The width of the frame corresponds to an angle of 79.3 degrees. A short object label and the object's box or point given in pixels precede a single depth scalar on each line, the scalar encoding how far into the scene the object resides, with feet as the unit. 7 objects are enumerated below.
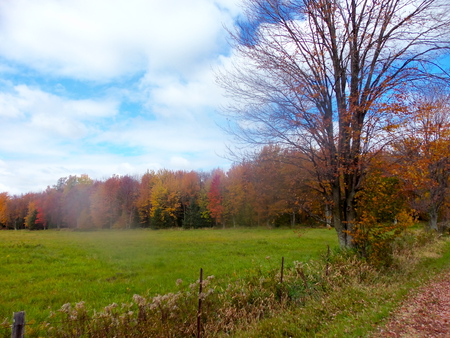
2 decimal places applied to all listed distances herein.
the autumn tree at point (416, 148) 27.32
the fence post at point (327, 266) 25.38
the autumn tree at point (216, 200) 154.40
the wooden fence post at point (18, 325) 10.59
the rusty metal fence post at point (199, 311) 16.25
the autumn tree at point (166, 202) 142.49
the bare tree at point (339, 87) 29.30
